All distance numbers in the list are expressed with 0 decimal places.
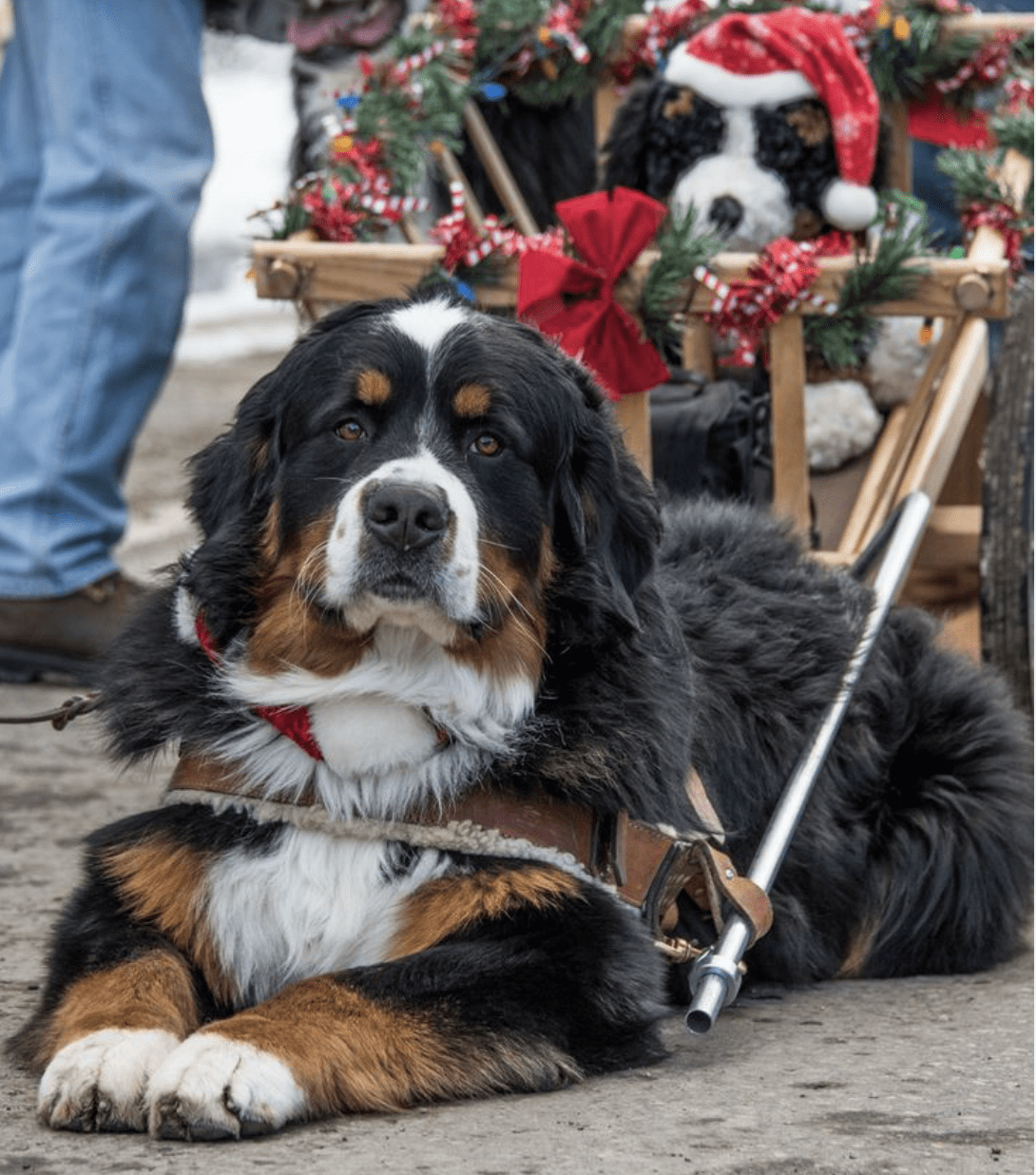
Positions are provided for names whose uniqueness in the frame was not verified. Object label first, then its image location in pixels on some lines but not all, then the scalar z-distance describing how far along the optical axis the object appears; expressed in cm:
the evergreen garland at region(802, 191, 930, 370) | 895
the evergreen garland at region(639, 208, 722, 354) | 896
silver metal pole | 637
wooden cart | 902
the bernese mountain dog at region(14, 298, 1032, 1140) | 588
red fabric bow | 882
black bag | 963
